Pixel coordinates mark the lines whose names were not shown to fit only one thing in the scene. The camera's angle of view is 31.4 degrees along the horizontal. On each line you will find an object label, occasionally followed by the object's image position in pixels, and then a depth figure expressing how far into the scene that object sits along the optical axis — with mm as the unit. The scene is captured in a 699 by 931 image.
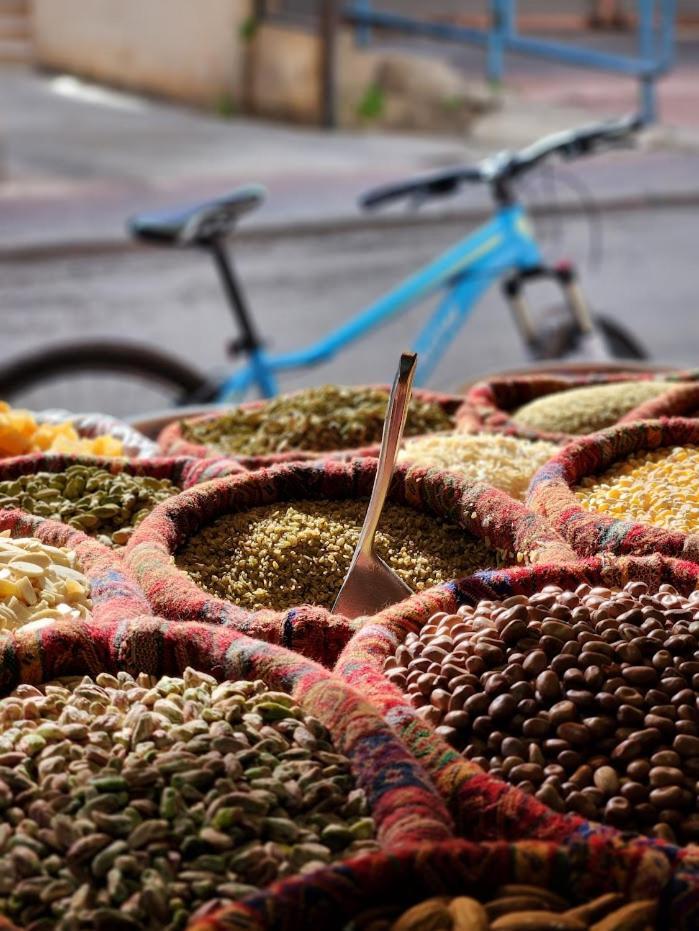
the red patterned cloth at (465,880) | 847
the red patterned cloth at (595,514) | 1342
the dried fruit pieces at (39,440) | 1848
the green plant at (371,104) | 10875
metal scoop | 1332
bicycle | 3043
